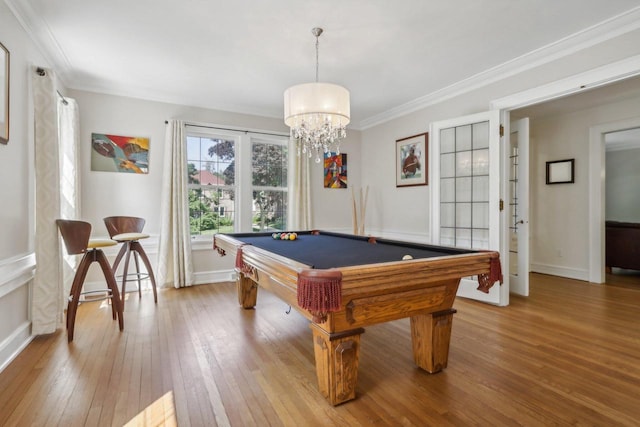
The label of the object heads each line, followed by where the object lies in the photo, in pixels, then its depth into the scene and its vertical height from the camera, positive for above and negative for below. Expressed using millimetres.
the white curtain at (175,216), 4211 -42
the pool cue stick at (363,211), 5398 +33
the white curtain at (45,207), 2627 +48
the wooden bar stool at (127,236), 3350 -240
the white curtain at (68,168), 3457 +496
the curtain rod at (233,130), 4455 +1239
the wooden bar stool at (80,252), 2607 -373
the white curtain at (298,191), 5086 +349
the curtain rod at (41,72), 2664 +1182
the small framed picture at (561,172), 4934 +656
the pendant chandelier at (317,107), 2551 +860
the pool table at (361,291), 1538 -424
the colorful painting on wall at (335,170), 5520 +744
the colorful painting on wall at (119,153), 3963 +759
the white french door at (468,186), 3555 +323
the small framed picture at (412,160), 4609 +794
